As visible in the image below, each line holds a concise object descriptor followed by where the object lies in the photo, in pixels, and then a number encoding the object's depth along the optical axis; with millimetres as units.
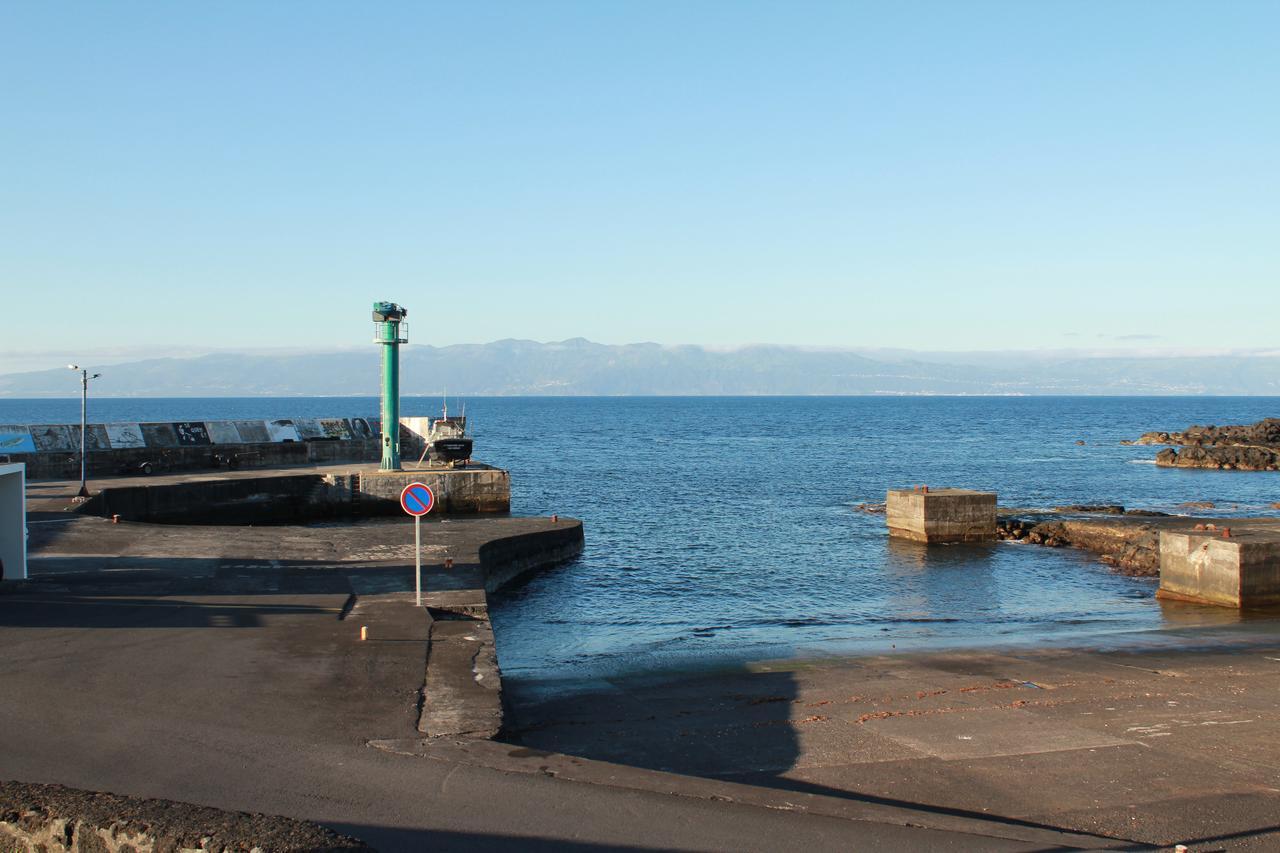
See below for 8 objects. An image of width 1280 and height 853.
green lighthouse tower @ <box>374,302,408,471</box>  39281
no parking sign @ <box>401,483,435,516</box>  16422
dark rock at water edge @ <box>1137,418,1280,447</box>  83625
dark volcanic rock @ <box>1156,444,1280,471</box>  69562
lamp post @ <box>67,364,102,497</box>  30334
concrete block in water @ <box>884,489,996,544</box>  34094
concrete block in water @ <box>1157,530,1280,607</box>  21891
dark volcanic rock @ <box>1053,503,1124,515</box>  41250
